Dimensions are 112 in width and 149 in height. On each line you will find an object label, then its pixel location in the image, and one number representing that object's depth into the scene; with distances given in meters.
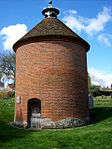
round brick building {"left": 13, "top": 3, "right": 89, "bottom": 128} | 11.02
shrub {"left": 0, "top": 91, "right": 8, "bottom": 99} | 36.64
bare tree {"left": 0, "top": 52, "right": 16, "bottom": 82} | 36.94
